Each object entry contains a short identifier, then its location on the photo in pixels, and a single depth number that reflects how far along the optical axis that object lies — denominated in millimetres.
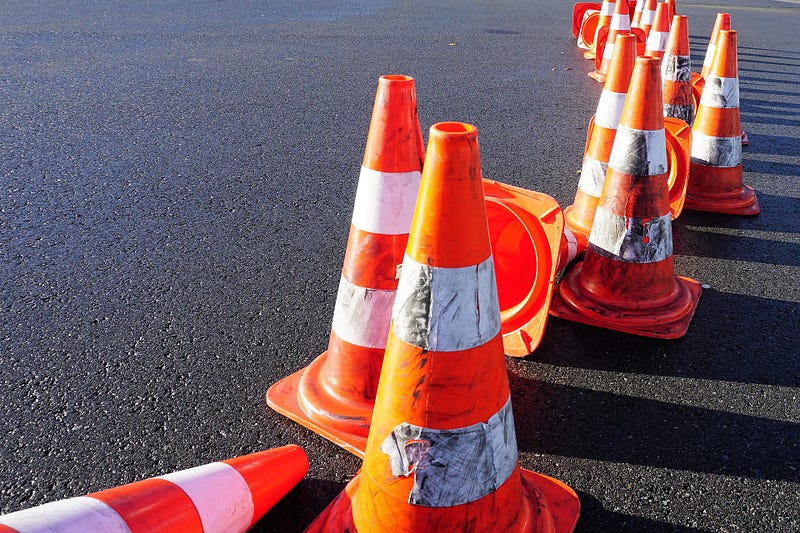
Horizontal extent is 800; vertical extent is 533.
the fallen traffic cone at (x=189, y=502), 1840
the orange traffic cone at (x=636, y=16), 10862
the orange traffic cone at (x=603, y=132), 4156
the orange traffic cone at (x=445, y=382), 1975
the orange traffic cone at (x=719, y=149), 4809
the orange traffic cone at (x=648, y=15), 9836
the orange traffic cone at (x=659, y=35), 7215
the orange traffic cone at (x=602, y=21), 10055
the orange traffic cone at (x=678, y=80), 5684
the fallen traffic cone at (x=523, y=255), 3111
